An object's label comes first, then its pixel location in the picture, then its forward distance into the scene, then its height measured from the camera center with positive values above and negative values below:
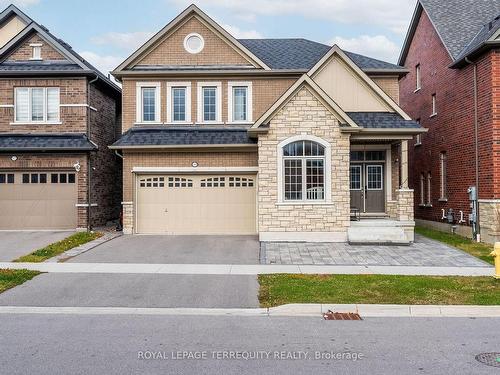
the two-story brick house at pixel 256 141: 16.95 +1.88
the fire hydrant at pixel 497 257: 10.78 -1.44
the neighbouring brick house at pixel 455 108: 17.17 +3.35
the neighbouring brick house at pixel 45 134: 19.98 +2.45
